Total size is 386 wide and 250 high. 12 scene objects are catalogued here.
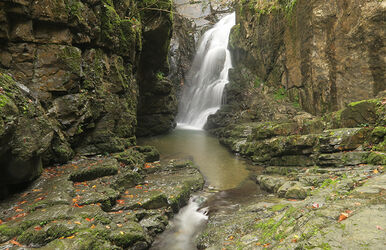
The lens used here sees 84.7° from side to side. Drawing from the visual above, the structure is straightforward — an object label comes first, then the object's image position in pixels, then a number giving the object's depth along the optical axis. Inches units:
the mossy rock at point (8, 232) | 134.4
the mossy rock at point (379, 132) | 251.6
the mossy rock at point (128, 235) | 158.2
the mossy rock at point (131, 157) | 320.2
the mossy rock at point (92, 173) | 238.1
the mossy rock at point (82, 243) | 132.3
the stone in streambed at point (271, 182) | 270.6
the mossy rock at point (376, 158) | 221.8
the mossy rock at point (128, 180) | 251.2
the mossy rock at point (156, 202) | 219.5
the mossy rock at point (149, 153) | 393.1
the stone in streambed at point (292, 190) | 211.3
